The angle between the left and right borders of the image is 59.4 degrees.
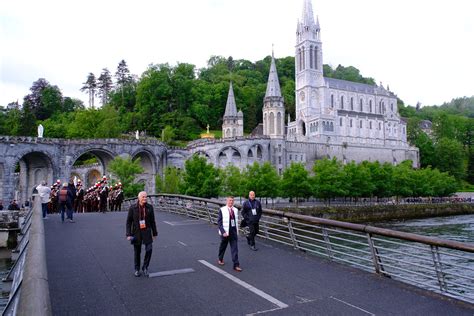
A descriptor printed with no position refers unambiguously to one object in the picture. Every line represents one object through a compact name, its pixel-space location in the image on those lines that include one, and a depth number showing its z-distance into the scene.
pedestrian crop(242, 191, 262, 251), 10.80
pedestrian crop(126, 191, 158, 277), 7.96
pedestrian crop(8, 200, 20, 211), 26.10
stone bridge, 41.53
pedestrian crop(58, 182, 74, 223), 16.47
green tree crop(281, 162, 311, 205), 45.59
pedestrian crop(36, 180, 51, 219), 15.80
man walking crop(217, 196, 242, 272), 8.82
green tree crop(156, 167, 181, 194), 44.44
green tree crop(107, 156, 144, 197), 41.66
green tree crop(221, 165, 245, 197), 43.56
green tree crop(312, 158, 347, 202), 47.94
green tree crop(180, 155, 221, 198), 39.88
